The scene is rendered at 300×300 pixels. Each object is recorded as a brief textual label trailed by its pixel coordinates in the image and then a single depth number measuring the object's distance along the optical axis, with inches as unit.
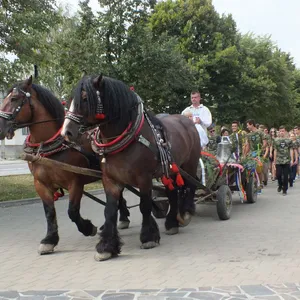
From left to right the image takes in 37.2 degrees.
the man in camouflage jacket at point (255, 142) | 447.4
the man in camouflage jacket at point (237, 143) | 374.9
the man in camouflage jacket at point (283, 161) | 494.6
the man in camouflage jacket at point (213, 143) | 384.5
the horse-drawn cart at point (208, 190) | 318.7
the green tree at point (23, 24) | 419.5
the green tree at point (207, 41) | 1038.4
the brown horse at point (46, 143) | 223.3
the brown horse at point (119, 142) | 206.7
